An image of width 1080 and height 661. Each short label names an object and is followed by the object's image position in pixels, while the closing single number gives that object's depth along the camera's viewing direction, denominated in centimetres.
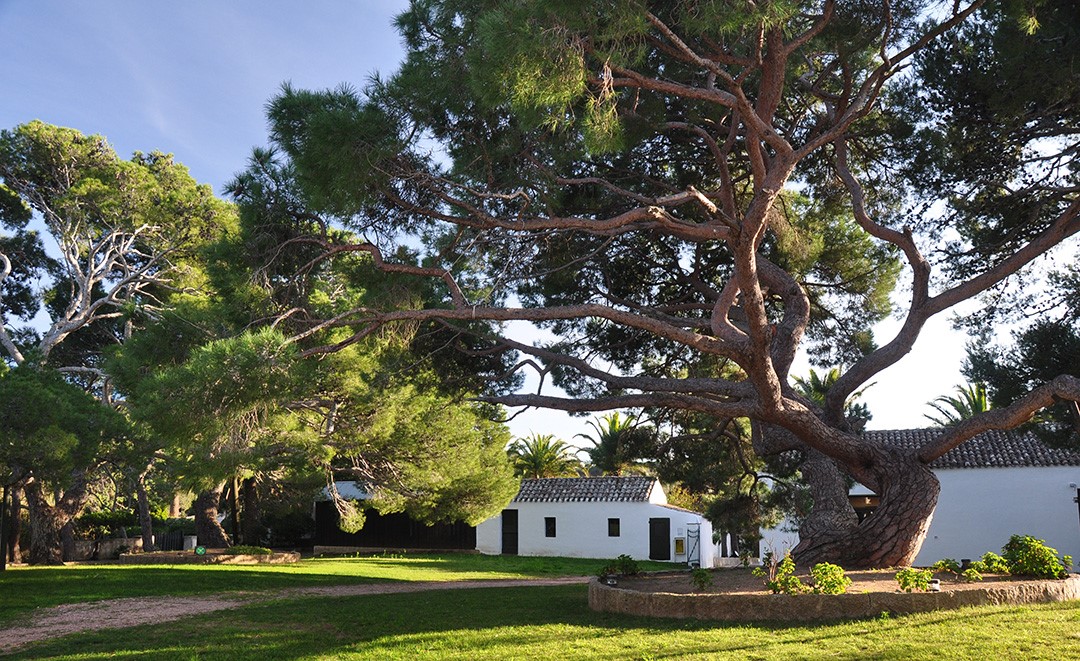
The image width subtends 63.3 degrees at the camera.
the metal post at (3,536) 1745
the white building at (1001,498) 2212
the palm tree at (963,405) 3369
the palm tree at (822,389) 2722
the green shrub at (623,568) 1270
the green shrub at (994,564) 1085
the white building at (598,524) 3008
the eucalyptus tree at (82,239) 2369
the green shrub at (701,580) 1030
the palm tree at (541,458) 3853
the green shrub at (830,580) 915
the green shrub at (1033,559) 1041
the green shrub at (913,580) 926
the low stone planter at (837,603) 898
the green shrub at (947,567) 1088
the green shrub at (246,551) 2239
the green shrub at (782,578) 934
